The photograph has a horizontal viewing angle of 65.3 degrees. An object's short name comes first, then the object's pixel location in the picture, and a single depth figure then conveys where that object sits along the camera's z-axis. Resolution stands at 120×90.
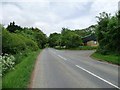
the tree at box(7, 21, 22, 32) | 31.27
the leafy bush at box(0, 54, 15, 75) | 5.40
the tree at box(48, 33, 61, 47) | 54.08
